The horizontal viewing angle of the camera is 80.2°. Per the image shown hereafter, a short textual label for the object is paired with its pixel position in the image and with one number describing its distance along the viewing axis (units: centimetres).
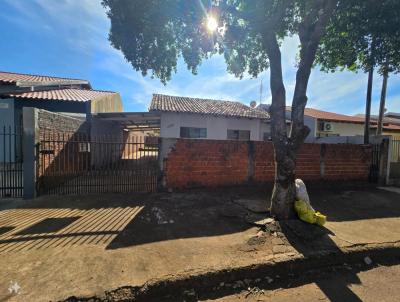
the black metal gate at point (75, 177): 661
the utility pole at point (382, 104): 1173
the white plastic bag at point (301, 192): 486
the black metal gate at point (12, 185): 625
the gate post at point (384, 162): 904
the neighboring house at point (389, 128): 1683
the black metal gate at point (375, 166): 903
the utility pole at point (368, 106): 969
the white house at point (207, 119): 1332
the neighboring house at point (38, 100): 1066
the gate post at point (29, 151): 601
